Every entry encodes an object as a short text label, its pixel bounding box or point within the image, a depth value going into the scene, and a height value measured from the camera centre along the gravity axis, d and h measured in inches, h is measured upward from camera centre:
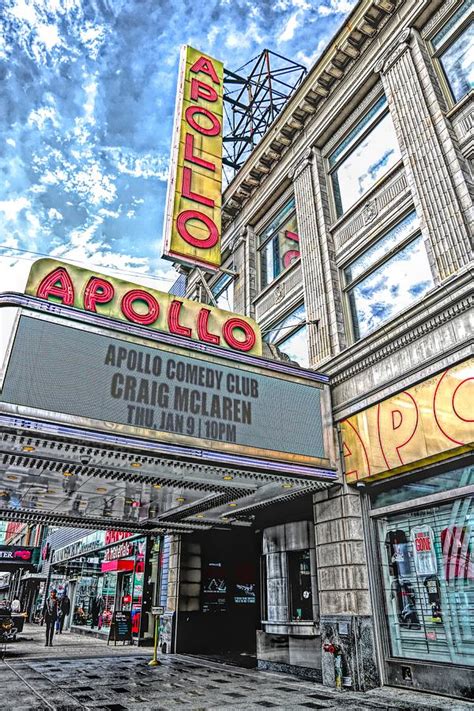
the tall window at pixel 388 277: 481.9 +316.9
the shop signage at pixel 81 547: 1175.9 +158.7
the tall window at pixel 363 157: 565.9 +504.8
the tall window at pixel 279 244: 747.4 +525.0
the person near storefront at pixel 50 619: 802.8 -11.2
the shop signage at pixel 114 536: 988.4 +141.4
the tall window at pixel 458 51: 478.4 +509.7
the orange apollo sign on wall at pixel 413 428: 368.8 +137.7
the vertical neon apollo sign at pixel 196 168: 618.5 +550.0
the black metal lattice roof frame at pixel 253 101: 1035.3 +985.8
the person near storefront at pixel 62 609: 1072.0 +4.9
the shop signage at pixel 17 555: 1416.6 +148.8
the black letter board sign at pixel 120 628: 823.1 -25.8
